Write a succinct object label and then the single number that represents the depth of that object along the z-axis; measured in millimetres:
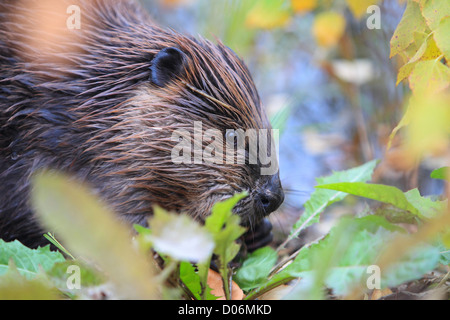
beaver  746
